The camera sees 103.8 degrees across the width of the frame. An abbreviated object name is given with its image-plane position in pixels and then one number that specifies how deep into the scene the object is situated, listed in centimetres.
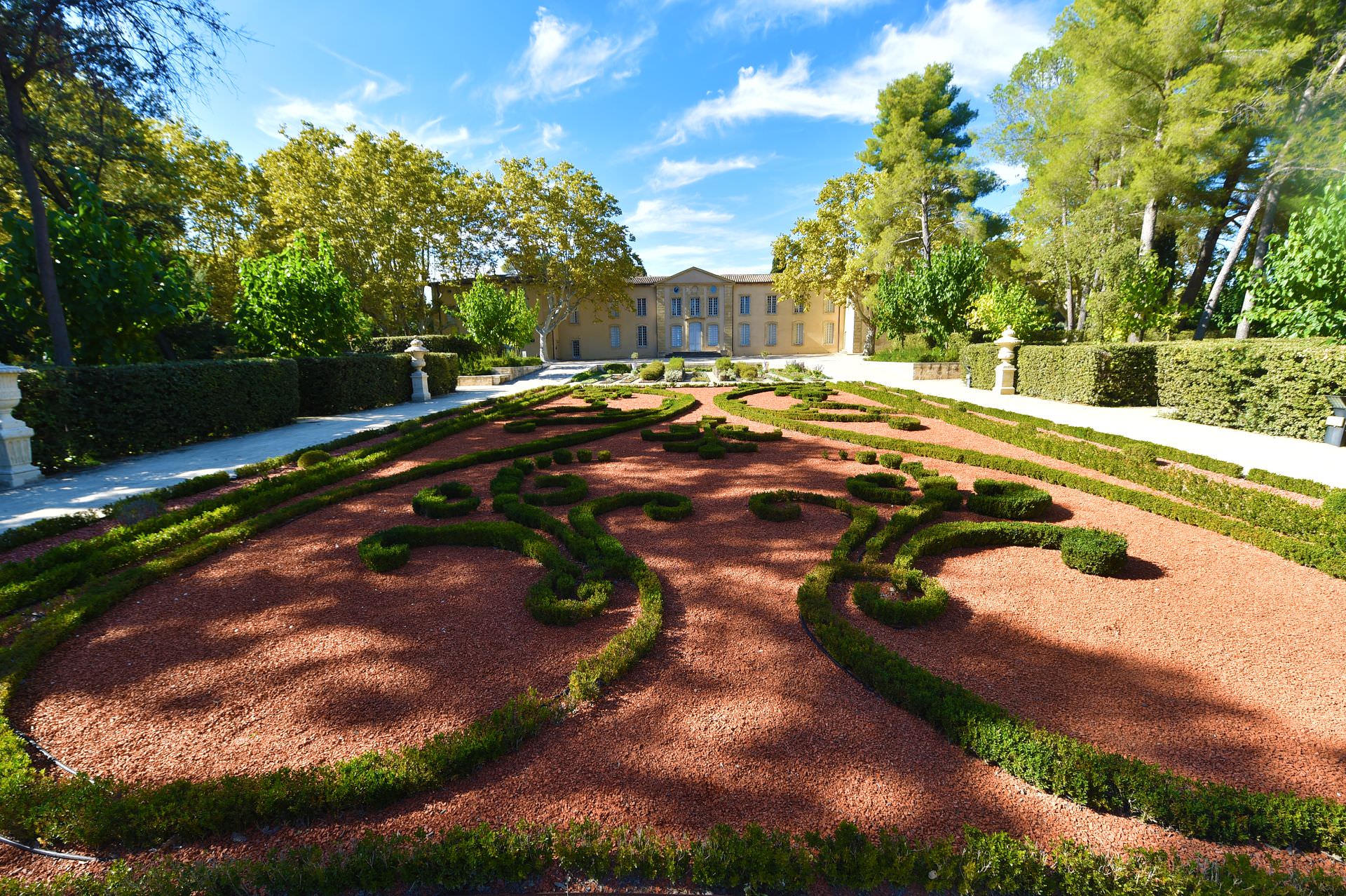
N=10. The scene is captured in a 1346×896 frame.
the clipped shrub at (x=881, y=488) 438
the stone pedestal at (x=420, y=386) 1401
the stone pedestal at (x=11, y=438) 559
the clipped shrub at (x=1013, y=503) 405
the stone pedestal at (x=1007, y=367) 1348
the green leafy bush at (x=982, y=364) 1471
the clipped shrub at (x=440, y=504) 419
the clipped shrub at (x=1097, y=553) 317
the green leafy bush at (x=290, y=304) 1167
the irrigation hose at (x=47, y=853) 151
